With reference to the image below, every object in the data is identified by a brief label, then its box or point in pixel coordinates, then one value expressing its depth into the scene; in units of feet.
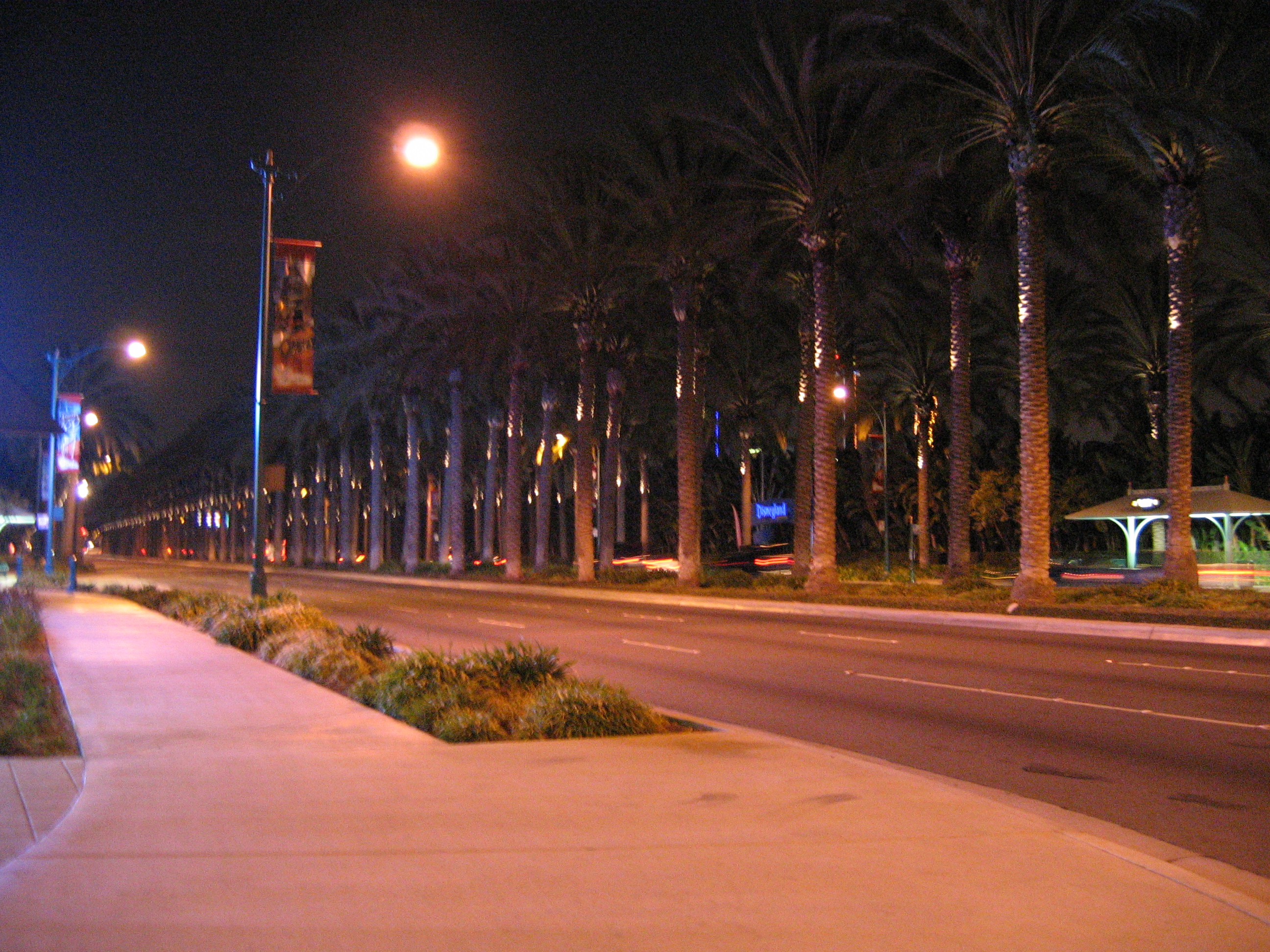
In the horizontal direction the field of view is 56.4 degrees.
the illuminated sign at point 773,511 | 216.95
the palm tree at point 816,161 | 98.53
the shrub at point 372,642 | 52.85
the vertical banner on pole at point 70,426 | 111.04
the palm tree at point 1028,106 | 82.02
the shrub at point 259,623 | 59.98
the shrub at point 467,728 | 33.30
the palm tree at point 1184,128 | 77.46
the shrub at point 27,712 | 30.68
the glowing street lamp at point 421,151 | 50.62
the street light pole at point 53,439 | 120.06
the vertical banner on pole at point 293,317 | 62.34
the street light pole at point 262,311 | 66.33
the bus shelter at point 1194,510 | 107.76
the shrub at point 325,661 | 45.21
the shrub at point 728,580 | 125.39
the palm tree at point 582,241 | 132.16
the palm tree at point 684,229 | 111.86
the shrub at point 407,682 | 38.17
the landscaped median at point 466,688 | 34.24
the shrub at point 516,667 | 41.27
